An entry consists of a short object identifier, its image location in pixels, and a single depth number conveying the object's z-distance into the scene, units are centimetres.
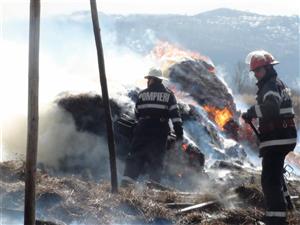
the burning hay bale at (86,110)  2306
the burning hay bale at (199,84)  3492
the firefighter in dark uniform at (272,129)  1283
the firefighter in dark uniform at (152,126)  1835
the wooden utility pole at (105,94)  1529
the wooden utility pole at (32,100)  942
